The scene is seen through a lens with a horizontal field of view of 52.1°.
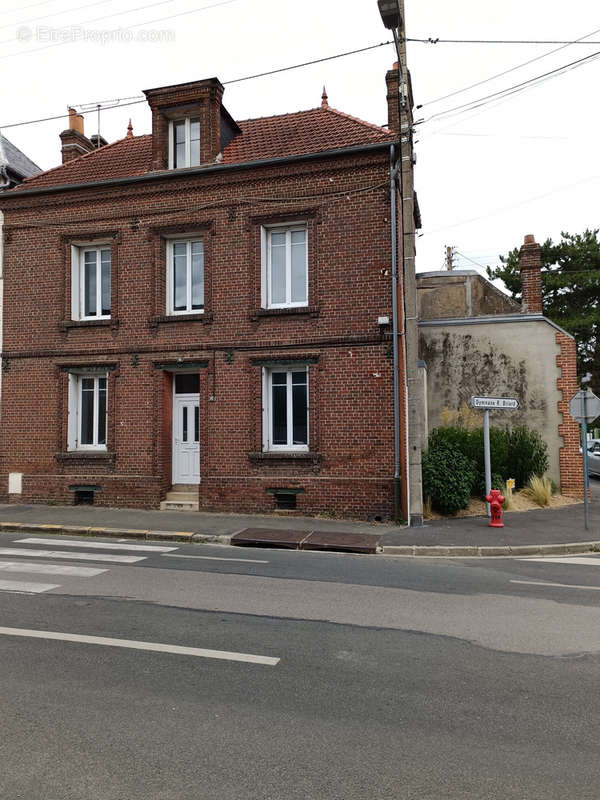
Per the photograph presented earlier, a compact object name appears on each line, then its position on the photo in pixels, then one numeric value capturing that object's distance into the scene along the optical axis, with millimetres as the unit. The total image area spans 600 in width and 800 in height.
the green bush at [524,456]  15055
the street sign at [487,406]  12305
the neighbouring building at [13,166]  15812
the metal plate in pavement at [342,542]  9930
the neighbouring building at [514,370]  15547
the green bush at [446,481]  12859
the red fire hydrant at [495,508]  11633
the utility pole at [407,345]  11508
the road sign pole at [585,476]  11223
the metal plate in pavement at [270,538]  10270
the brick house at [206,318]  12906
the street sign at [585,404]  11156
